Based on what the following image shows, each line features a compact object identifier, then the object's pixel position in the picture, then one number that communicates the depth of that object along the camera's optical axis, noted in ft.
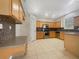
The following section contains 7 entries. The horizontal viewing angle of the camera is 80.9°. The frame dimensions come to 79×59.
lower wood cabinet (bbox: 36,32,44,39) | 17.32
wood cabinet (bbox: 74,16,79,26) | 10.64
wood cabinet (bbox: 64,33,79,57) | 6.23
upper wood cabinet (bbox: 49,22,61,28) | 20.08
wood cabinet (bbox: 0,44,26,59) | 2.05
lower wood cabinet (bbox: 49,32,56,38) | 19.33
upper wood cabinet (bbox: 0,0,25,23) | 2.18
